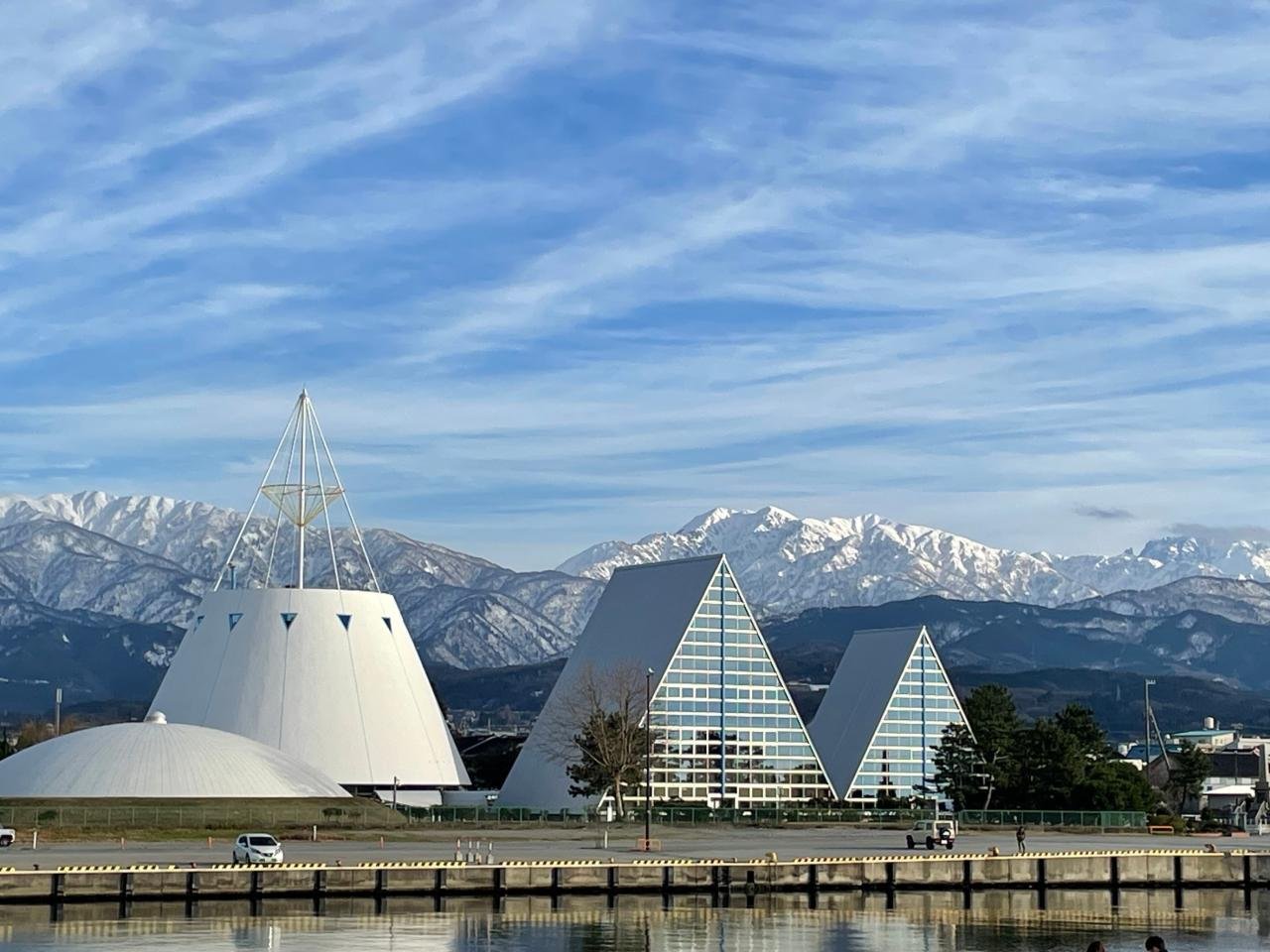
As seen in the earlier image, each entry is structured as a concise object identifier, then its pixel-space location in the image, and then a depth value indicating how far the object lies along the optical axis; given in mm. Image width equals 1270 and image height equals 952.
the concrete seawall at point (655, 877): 67688
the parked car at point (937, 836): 89750
